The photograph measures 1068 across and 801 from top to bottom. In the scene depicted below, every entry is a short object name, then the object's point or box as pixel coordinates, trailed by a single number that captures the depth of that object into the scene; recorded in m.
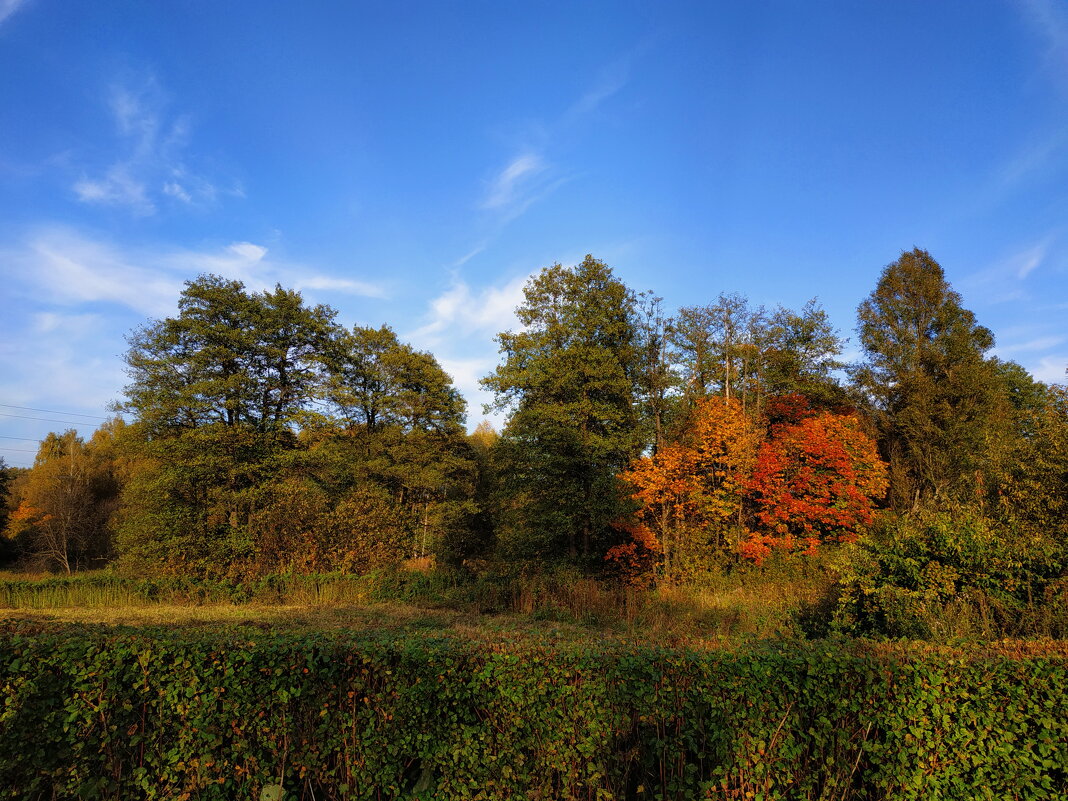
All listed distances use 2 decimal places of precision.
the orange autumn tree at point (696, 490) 18.06
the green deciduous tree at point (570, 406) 19.03
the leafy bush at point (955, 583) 6.73
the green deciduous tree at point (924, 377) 24.84
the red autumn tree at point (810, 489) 18.66
